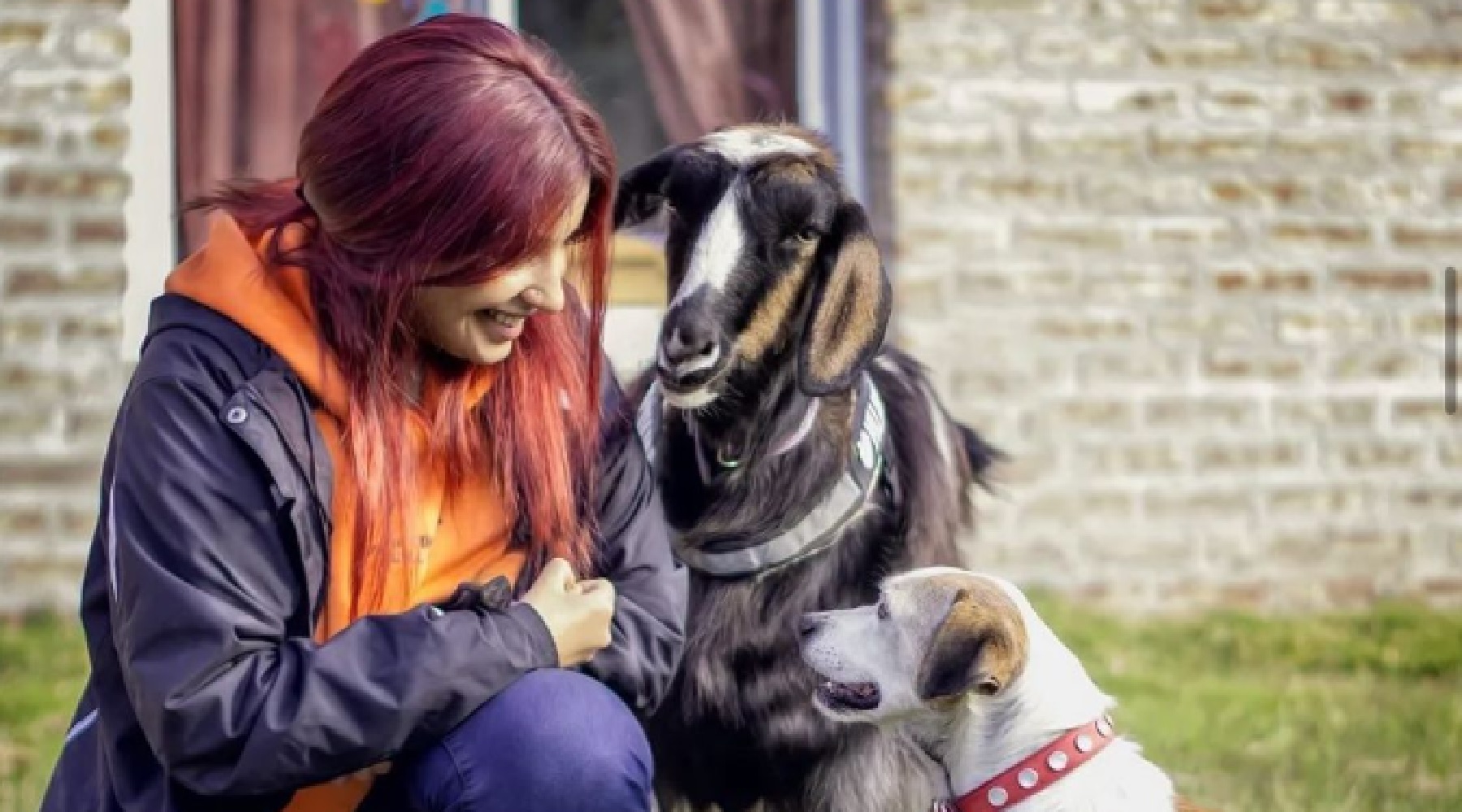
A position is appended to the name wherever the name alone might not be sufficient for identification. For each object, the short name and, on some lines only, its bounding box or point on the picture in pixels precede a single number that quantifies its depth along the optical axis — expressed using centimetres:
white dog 332
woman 273
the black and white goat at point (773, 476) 377
